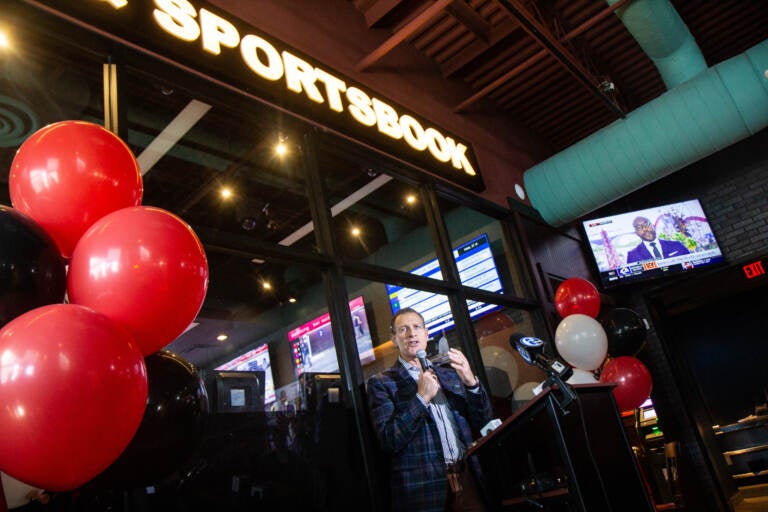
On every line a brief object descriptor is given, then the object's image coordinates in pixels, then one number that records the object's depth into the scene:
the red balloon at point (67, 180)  1.38
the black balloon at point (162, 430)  1.34
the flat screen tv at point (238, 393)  2.35
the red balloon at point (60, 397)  0.99
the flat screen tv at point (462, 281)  3.92
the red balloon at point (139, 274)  1.21
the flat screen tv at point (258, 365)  2.57
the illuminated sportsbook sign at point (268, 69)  2.60
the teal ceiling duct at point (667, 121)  4.42
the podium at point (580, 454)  2.09
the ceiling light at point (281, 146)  3.47
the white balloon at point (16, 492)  1.77
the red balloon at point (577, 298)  4.36
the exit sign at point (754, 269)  6.92
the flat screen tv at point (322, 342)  3.06
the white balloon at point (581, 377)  3.85
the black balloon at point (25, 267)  1.14
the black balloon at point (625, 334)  4.37
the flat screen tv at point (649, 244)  6.61
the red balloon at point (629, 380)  4.02
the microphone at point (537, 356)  2.26
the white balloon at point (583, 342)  3.70
